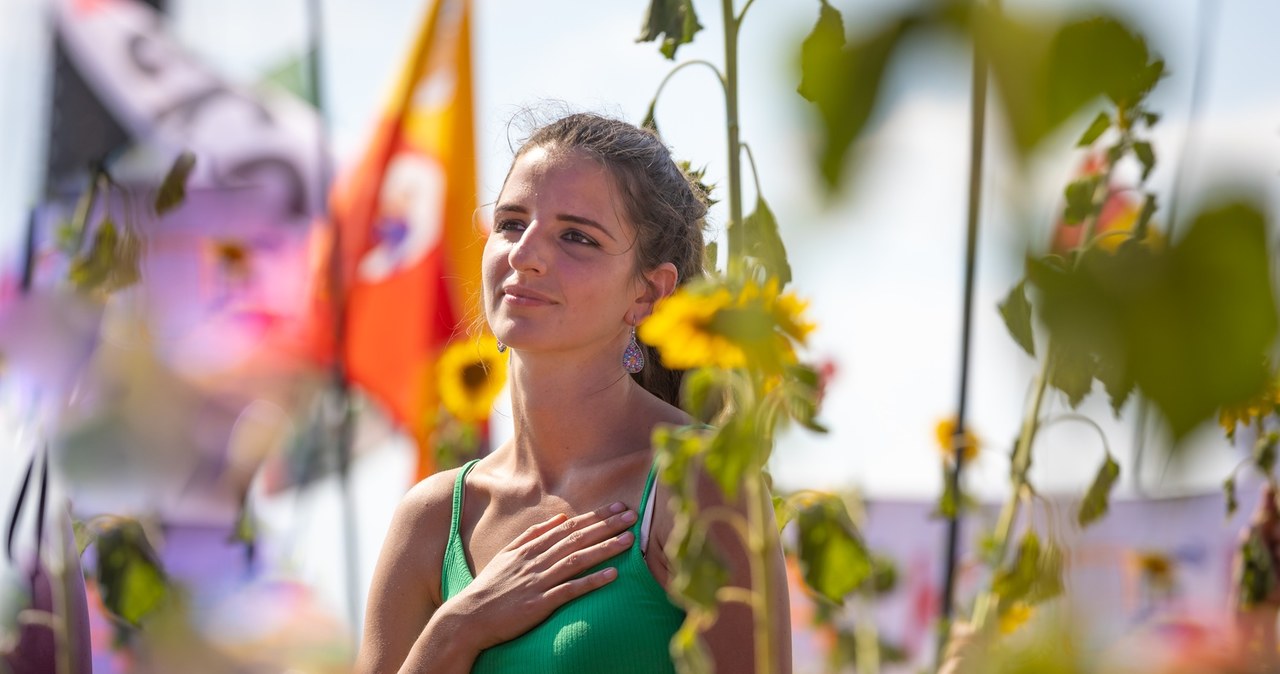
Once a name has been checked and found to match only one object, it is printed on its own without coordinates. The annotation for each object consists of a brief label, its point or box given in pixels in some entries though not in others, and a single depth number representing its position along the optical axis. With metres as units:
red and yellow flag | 9.62
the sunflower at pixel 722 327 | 3.24
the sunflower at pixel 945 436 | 4.31
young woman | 4.07
